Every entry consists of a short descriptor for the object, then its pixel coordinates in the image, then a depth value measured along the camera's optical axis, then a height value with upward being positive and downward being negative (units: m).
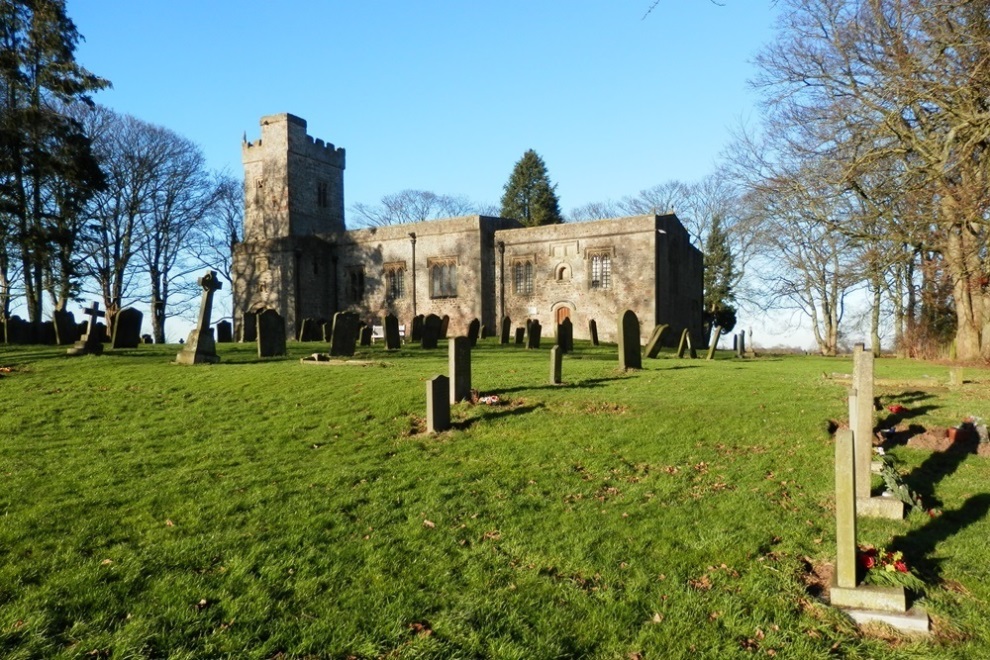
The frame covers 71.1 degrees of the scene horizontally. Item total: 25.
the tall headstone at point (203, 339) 15.09 -0.01
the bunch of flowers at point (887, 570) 4.62 -1.63
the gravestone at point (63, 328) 20.00 +0.35
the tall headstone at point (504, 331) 24.69 +0.12
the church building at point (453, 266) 33.31 +3.64
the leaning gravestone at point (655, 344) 18.53 -0.31
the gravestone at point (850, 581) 4.35 -1.65
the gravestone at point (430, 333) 20.45 +0.07
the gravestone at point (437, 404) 8.80 -0.89
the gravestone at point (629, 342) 14.45 -0.20
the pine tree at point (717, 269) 44.16 +4.00
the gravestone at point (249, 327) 26.20 +0.41
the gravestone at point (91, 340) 16.45 -0.01
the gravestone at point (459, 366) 10.30 -0.47
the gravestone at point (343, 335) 17.05 +0.03
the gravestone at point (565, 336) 19.98 -0.07
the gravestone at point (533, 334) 21.44 +0.00
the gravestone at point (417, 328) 25.69 +0.28
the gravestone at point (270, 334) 17.14 +0.09
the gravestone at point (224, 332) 27.84 +0.24
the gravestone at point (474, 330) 24.44 +0.18
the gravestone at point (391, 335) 19.66 +0.02
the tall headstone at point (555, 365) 12.31 -0.56
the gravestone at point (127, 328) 19.22 +0.31
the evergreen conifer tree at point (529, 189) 54.78 +11.48
